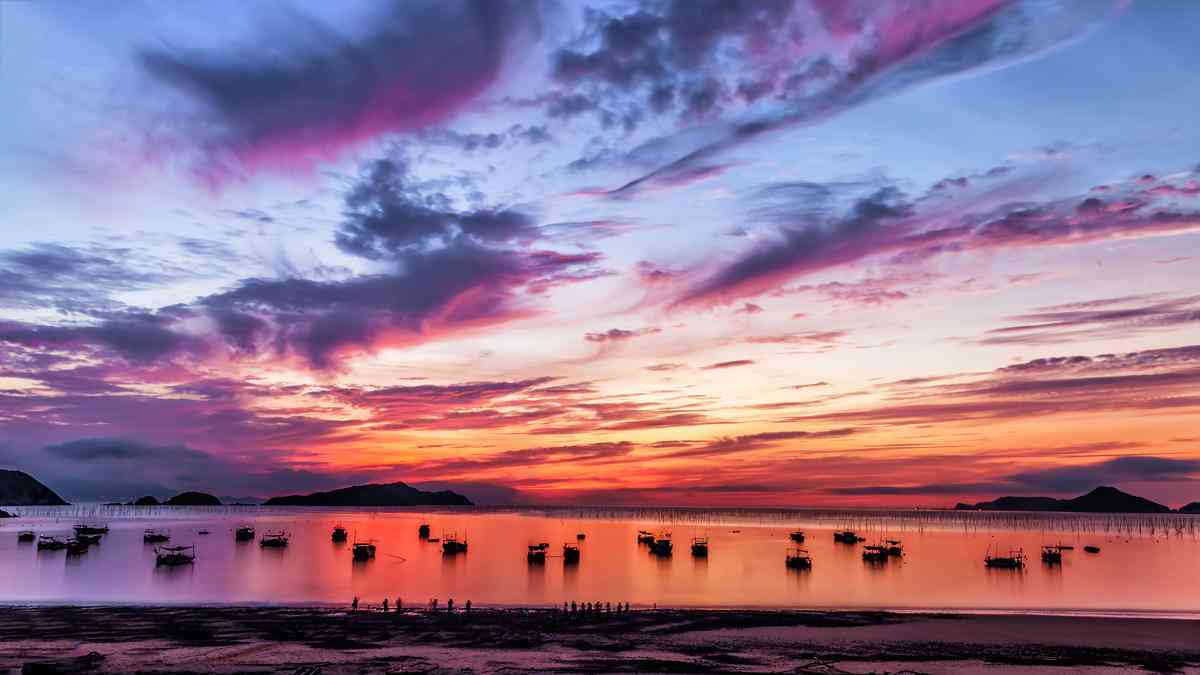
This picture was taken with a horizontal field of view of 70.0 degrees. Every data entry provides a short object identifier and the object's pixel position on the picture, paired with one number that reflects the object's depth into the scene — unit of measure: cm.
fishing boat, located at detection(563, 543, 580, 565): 12606
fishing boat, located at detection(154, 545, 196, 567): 11281
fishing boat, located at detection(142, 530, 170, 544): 15770
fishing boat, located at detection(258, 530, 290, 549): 15175
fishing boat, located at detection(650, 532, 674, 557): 14088
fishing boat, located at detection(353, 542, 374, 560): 12950
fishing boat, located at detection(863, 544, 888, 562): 13075
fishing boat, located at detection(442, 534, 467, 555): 13788
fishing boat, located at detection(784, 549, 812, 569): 11788
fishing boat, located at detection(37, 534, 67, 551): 13850
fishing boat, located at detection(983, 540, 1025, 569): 12019
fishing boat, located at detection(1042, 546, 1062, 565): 12731
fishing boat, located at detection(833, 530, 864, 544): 16838
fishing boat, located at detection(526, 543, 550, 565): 12275
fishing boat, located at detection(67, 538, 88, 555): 12962
